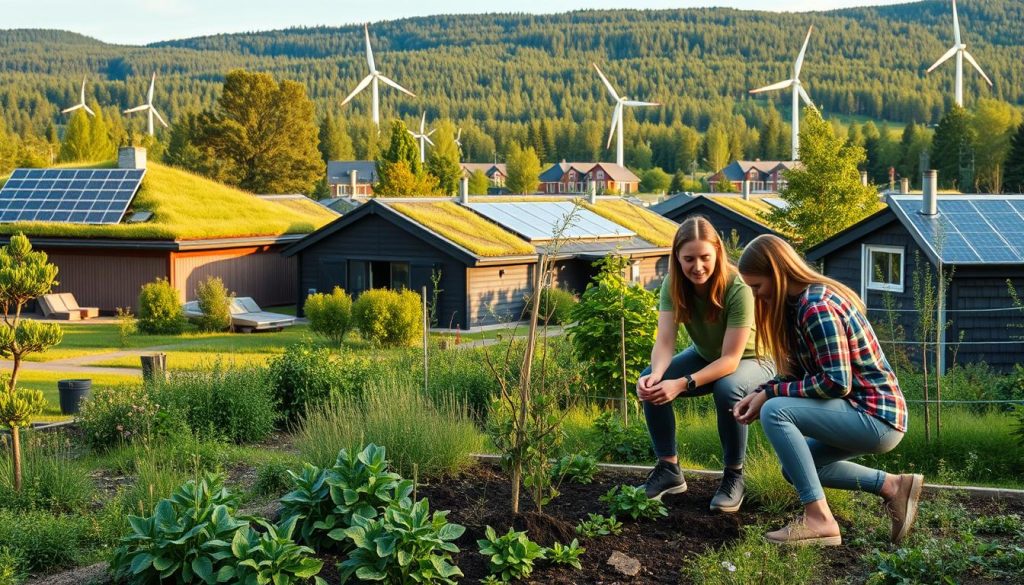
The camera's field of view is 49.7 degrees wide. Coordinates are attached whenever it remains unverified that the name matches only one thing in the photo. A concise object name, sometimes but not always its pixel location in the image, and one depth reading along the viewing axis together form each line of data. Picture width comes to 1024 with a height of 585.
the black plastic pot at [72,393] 14.20
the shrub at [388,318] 23.81
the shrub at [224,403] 10.86
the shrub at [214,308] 27.38
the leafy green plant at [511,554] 4.91
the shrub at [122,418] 10.23
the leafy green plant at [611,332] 10.96
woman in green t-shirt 5.75
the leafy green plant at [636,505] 5.82
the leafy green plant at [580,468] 6.65
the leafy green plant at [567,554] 5.08
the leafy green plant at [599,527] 5.52
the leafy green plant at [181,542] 4.64
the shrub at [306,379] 11.93
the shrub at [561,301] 24.93
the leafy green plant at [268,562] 4.51
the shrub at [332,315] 24.20
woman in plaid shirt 5.22
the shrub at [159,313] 26.91
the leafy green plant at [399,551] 4.60
